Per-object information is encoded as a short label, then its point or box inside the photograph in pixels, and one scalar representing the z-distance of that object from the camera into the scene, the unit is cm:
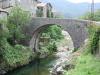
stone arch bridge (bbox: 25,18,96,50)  2017
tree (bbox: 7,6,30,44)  2021
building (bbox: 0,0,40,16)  2513
